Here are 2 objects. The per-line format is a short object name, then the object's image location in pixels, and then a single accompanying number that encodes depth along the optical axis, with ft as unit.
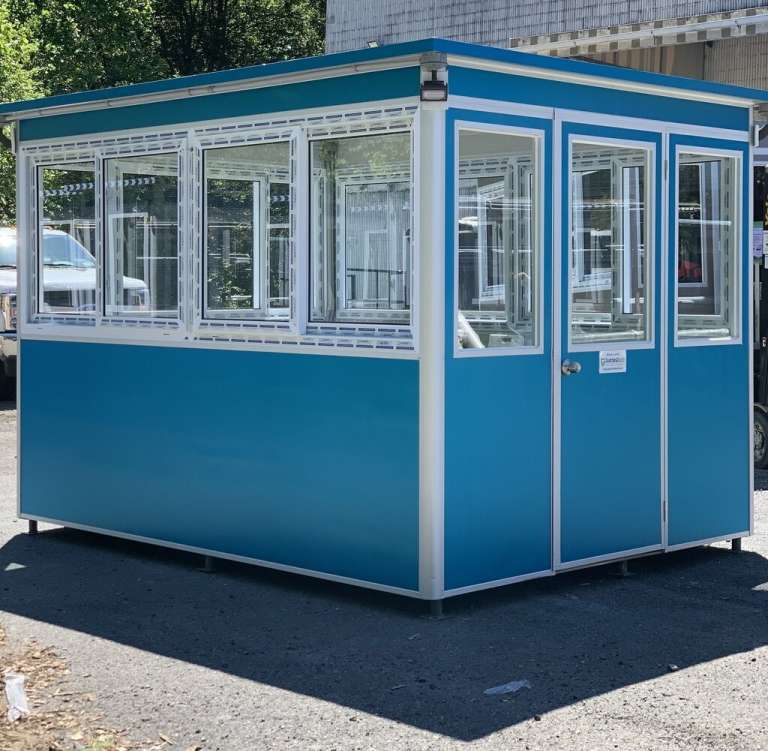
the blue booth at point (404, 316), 24.26
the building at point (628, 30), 55.36
